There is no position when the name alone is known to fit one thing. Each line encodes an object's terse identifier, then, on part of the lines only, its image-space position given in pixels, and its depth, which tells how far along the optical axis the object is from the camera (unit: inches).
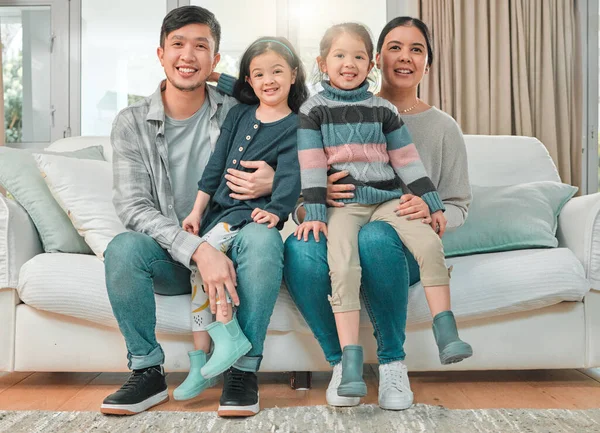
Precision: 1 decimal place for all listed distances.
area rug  55.6
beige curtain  153.8
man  61.3
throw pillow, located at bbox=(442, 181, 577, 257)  76.6
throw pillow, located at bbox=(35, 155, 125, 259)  73.7
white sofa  69.2
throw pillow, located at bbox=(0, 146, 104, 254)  75.6
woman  62.3
